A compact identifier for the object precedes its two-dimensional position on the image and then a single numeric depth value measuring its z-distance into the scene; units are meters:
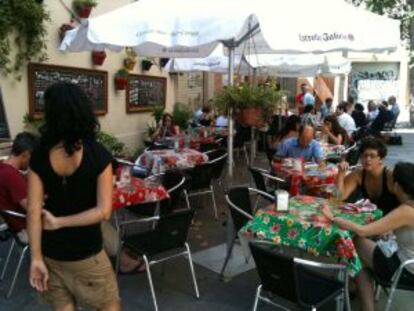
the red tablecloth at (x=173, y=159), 6.34
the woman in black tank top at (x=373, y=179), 4.04
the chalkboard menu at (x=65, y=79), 7.62
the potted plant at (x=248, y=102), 5.38
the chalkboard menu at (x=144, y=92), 10.45
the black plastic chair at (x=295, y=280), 2.79
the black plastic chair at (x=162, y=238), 3.59
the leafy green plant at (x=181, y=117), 11.26
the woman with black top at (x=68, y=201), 2.15
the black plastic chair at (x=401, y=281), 3.27
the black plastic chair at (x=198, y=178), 6.07
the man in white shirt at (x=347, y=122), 11.15
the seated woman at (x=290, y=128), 6.91
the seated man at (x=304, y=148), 6.02
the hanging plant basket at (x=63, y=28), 7.99
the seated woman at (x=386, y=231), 3.24
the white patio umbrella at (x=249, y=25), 4.66
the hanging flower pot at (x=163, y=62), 11.20
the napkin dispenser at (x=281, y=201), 3.66
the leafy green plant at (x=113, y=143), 8.62
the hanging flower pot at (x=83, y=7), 8.28
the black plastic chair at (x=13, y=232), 3.72
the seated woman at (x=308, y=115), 10.25
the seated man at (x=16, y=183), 3.78
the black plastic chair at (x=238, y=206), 3.92
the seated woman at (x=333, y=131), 8.56
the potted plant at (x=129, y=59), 9.89
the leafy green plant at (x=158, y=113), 10.53
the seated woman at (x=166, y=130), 9.09
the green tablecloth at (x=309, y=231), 3.22
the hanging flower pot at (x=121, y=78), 9.67
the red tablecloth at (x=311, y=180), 5.09
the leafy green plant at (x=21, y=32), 6.78
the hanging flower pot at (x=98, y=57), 8.86
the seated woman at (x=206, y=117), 12.33
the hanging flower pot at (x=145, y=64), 10.75
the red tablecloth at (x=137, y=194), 4.33
